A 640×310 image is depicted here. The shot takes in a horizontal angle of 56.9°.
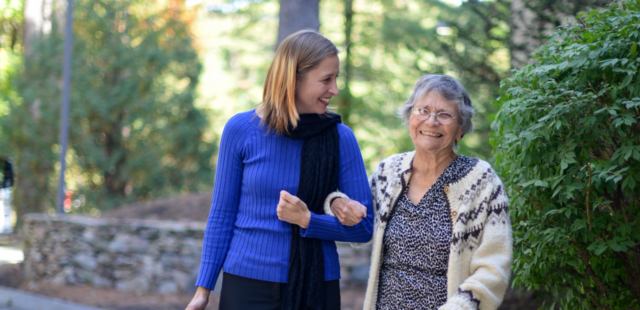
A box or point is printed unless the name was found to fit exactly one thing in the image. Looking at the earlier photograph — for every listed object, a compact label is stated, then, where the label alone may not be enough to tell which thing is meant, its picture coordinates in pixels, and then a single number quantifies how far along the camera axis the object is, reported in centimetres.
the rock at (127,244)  787
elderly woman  228
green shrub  265
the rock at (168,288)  767
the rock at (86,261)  818
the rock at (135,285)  780
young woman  242
